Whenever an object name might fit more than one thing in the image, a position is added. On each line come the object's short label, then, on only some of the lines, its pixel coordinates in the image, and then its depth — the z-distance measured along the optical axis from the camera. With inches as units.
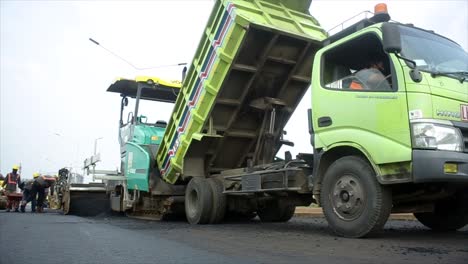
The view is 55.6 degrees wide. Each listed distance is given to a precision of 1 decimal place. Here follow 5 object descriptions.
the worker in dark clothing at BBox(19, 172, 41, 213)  597.4
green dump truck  183.9
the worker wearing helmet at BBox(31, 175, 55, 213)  601.0
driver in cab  197.3
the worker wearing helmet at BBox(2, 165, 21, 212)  631.9
